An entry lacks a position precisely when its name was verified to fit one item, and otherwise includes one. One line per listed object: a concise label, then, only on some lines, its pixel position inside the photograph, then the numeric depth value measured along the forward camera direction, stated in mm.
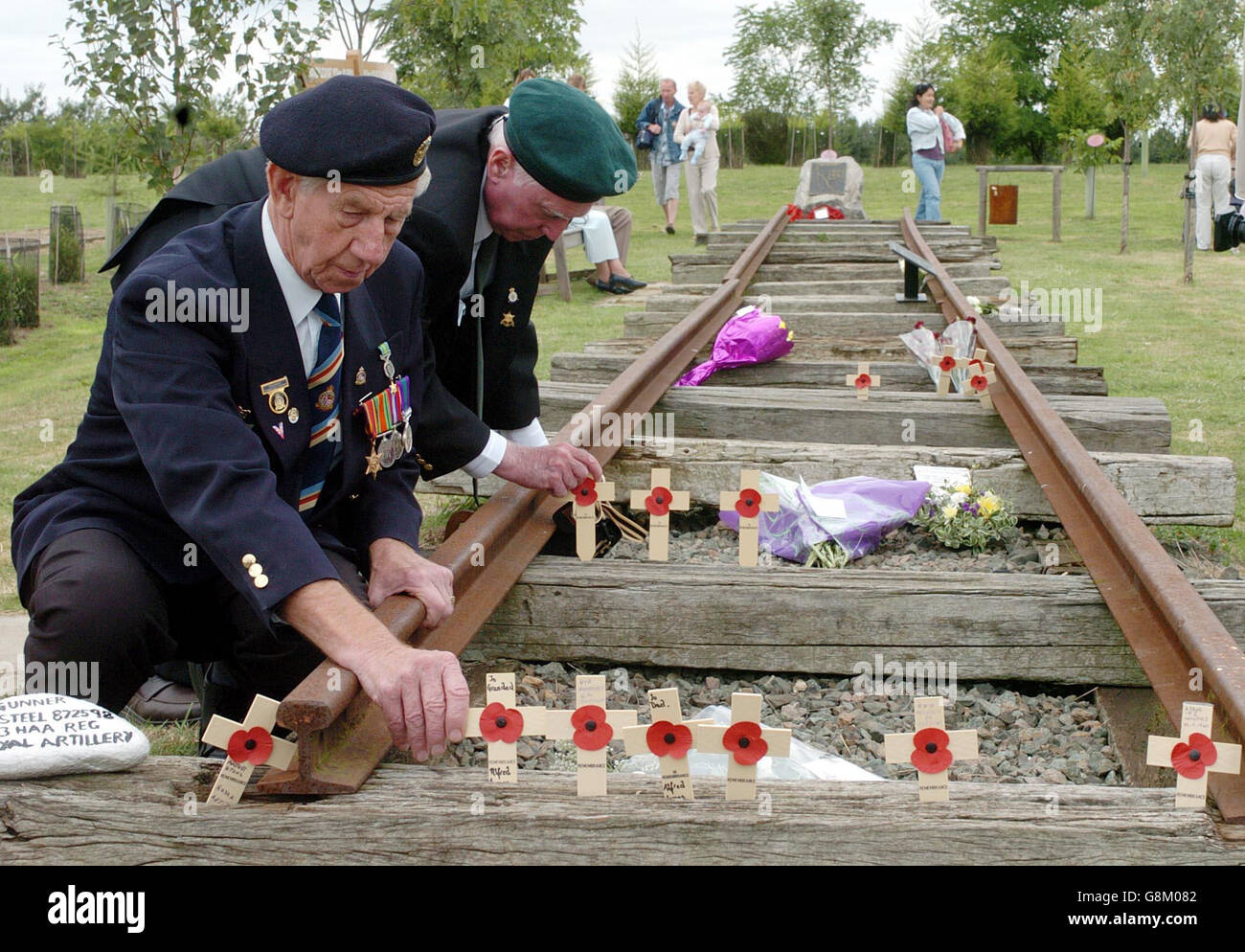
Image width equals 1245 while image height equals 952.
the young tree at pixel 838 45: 36906
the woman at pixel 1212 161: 12422
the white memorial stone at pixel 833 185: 15406
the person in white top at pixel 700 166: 15117
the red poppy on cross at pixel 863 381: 4914
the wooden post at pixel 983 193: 16934
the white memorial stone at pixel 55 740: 1870
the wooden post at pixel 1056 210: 16641
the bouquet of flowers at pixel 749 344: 5727
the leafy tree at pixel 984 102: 39000
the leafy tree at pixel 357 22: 7845
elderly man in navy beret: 2008
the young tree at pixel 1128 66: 14328
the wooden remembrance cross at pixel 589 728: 1865
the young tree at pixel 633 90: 37000
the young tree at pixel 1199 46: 12992
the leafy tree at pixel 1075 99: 27312
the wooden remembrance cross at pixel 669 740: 1859
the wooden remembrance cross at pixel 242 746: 1838
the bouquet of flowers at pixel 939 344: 5160
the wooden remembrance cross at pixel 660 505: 3066
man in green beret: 2846
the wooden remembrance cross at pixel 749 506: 3043
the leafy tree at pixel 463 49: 9633
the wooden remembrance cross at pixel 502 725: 1897
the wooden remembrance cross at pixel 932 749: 1816
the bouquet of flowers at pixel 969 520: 3678
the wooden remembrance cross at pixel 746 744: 1852
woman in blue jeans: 14055
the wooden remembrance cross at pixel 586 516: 3172
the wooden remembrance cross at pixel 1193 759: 1806
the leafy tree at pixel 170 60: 7617
